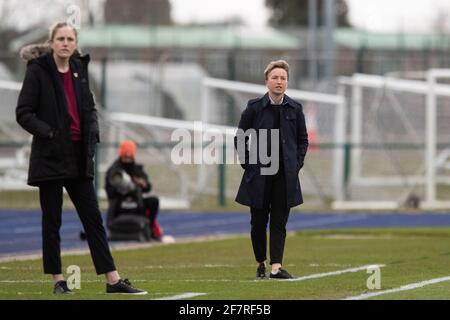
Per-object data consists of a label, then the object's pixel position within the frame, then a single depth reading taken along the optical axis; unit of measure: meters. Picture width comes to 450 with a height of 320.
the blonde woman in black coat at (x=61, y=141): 10.44
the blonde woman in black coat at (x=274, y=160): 12.12
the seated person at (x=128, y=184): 19.47
